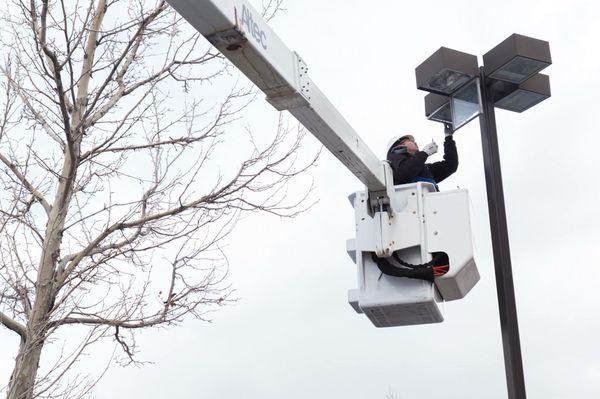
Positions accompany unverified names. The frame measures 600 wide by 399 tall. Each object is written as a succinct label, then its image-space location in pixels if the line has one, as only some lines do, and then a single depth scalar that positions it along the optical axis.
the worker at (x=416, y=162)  6.41
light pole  6.34
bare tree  7.15
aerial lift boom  5.12
